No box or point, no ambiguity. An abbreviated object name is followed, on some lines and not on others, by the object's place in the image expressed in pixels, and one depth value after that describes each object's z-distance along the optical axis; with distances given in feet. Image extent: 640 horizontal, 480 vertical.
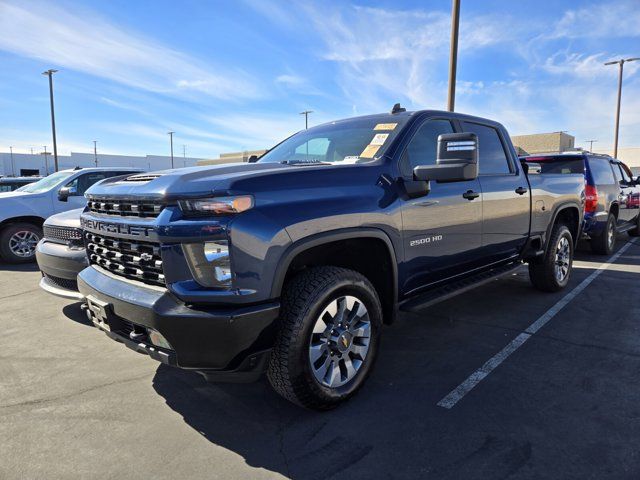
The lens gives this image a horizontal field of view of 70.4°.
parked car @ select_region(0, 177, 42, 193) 41.11
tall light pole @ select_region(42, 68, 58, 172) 105.60
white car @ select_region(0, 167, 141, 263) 26.73
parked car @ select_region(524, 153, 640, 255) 26.07
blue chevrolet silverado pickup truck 7.88
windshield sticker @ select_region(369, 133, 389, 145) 11.47
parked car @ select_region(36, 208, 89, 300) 14.43
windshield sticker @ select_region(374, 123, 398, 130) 11.85
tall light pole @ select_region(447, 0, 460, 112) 29.78
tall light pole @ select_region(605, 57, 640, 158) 79.23
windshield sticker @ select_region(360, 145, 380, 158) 11.23
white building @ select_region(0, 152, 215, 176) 238.27
